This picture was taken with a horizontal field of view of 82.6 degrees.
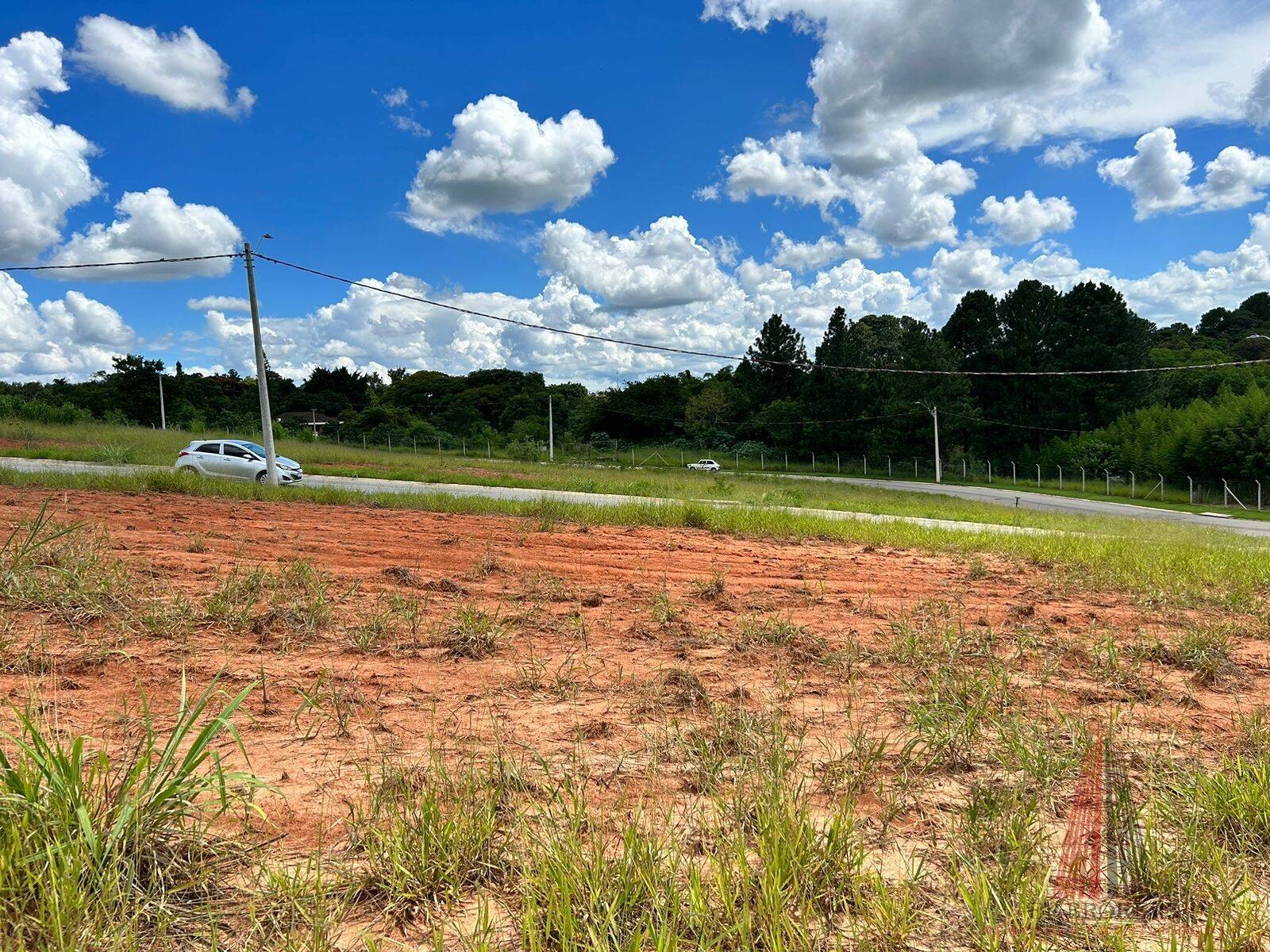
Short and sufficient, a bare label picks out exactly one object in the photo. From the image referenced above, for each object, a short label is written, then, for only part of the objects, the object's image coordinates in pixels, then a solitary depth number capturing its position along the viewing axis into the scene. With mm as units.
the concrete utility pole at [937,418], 52225
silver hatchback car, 23266
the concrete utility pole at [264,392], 21750
